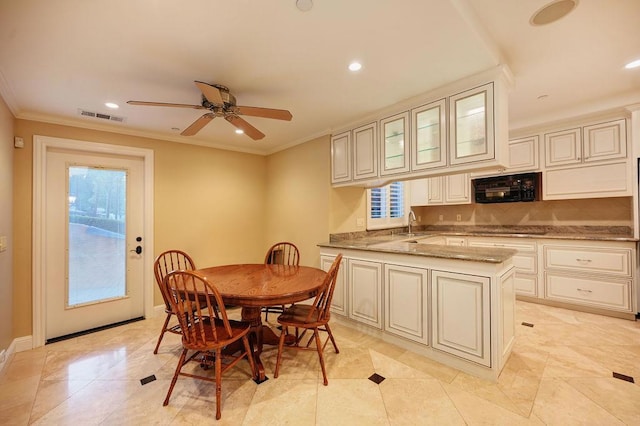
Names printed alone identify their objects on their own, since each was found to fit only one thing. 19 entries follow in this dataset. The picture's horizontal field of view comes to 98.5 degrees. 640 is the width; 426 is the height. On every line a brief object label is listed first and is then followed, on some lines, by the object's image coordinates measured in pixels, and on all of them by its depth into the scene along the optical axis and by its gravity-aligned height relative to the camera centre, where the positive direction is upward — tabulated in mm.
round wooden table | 2041 -583
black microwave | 3914 +381
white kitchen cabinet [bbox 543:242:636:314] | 3170 -741
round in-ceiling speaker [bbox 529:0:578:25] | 1658 +1265
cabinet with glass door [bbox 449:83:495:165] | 2277 +765
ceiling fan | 2068 +832
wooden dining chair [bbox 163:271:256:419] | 1826 -869
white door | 3033 -289
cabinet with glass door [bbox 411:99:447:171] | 2584 +765
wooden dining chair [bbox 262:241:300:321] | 4021 -603
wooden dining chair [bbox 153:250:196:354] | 2482 -635
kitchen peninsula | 2125 -771
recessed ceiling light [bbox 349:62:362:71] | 2100 +1149
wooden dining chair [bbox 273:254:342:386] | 2178 -871
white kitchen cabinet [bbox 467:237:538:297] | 3773 -716
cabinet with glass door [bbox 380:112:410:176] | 2879 +759
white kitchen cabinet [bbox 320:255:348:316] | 3207 -929
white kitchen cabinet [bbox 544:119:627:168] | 3293 +877
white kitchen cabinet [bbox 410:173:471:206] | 4605 +407
